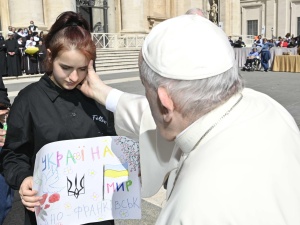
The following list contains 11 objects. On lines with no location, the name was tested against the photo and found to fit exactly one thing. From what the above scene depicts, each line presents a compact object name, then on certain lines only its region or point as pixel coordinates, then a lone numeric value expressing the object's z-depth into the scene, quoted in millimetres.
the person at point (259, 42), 22447
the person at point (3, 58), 14166
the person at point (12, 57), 14391
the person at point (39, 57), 14539
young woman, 1735
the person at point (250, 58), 18453
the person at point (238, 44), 25766
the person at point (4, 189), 2336
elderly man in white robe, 872
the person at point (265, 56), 18141
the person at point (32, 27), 15664
